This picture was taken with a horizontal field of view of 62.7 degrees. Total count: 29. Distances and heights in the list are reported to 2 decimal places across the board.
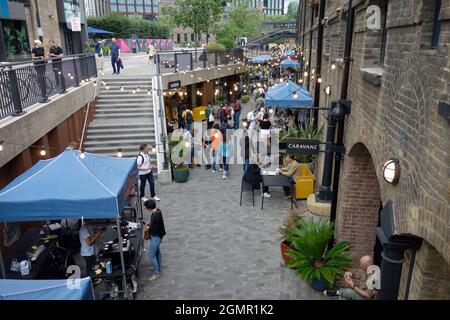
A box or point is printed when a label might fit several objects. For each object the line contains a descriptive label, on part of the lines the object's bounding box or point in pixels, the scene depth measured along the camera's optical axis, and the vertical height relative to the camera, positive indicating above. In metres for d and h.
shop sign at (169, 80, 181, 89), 18.58 -1.71
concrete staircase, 14.65 -2.91
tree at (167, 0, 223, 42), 27.59 +2.67
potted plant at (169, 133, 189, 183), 12.76 -3.81
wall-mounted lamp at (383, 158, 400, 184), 3.91 -1.28
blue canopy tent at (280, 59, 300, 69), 27.84 -1.18
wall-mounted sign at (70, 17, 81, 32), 19.76 +1.37
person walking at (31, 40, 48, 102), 10.16 -0.62
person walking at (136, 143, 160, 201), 10.83 -3.44
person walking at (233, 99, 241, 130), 19.05 -3.31
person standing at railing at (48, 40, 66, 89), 11.80 -0.65
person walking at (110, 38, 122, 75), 19.94 -0.37
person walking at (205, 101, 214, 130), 17.91 -3.11
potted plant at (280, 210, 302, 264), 7.55 -3.78
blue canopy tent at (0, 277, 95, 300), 4.13 -2.63
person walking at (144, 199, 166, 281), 7.23 -3.49
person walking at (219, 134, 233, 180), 13.09 -3.53
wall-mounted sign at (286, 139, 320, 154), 7.20 -1.83
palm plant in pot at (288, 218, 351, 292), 6.73 -3.78
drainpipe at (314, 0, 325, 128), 11.48 -0.41
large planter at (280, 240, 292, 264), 7.51 -4.00
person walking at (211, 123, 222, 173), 13.05 -3.13
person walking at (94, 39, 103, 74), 23.88 -0.15
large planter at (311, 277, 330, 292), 6.79 -4.22
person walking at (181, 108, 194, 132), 16.77 -3.05
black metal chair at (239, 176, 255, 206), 11.24 -4.06
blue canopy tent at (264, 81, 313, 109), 12.77 -1.68
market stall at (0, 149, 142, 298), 6.46 -2.46
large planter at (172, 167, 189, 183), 12.73 -4.13
